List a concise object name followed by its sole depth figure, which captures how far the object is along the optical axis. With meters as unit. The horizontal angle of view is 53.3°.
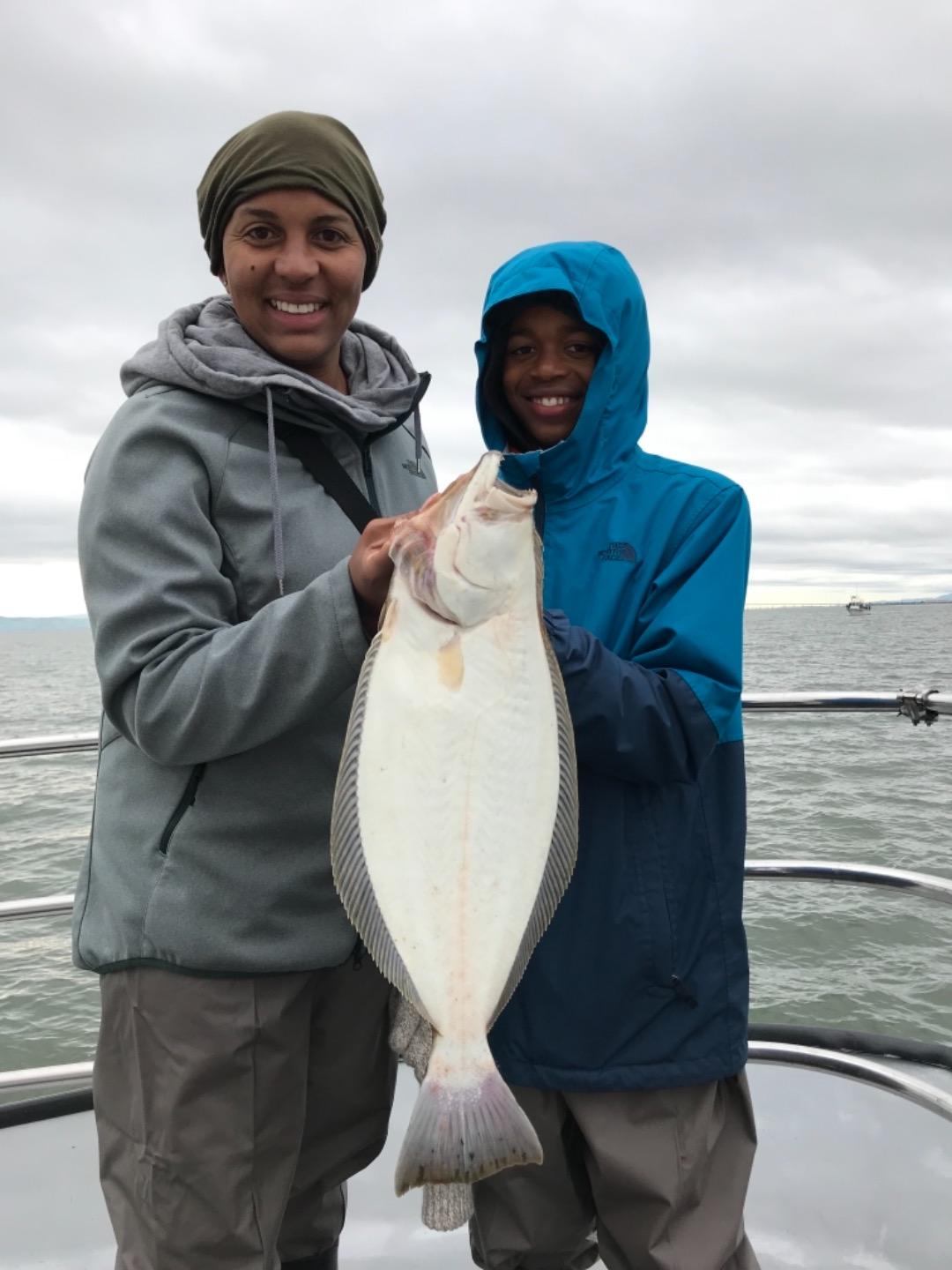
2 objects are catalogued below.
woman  1.66
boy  1.82
